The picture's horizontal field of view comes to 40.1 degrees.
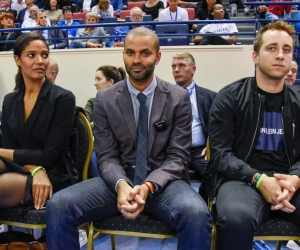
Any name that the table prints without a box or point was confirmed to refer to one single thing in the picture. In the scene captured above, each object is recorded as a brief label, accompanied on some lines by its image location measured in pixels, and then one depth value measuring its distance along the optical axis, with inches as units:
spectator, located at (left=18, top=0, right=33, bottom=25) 318.0
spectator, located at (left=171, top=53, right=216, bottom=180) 113.8
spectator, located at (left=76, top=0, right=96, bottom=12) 339.1
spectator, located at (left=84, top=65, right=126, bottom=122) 144.3
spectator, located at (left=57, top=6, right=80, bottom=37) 282.1
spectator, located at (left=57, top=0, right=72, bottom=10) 343.6
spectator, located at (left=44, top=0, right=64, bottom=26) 326.6
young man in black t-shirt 76.0
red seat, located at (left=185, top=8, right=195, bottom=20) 285.8
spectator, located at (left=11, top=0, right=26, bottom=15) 353.4
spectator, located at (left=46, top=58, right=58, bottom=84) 128.6
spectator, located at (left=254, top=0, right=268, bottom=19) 242.2
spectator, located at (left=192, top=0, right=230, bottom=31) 271.1
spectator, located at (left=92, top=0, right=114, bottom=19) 298.0
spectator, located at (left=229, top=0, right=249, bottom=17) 309.2
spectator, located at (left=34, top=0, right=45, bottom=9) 357.1
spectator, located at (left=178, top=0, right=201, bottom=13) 297.3
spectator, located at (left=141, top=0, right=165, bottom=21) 284.2
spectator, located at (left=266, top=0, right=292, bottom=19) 252.3
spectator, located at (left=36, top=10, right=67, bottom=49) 247.7
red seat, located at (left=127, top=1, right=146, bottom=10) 315.3
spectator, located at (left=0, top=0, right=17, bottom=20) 345.8
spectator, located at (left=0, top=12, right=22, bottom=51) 239.6
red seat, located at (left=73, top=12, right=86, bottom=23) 325.9
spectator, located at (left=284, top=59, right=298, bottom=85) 131.0
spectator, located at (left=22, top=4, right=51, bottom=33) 291.3
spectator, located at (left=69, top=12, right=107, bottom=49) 239.2
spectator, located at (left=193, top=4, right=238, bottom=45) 218.7
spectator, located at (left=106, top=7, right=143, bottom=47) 235.0
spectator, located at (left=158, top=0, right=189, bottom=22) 252.8
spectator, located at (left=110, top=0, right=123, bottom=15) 335.9
